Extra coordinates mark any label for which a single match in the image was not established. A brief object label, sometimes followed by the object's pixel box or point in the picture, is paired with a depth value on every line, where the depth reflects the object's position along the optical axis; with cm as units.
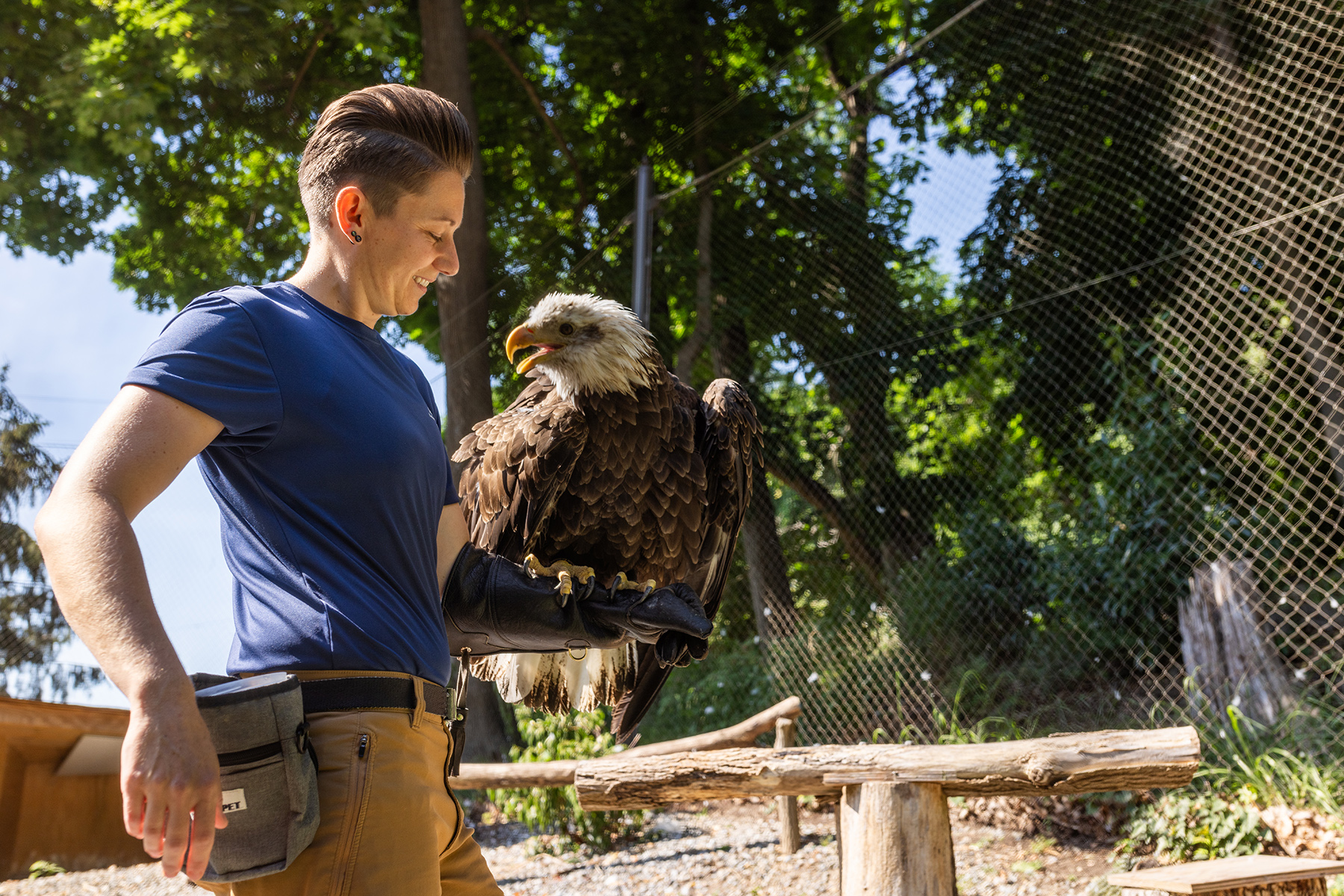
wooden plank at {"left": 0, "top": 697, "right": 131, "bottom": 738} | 514
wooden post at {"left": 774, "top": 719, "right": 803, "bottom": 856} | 478
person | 85
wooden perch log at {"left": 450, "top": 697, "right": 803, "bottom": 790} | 450
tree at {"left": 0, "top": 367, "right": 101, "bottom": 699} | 836
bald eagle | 260
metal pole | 569
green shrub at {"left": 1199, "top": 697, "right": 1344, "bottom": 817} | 392
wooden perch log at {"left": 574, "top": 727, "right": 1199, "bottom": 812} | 255
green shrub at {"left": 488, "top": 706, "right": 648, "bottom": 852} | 523
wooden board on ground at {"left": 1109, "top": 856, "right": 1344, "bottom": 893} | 271
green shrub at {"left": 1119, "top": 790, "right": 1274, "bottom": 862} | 389
